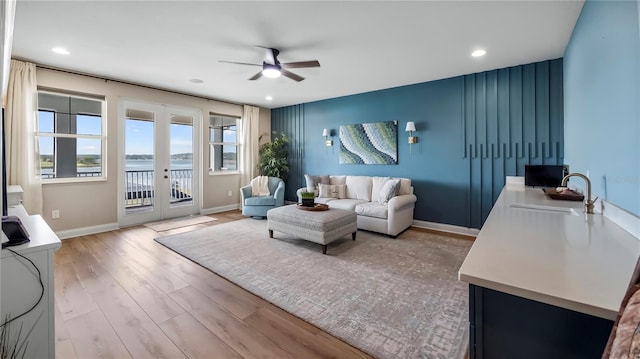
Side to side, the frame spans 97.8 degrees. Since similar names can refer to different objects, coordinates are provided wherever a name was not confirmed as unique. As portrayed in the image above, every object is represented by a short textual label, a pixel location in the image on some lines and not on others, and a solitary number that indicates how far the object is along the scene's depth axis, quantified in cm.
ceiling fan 318
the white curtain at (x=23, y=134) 358
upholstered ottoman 342
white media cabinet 136
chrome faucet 177
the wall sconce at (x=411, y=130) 470
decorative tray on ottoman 386
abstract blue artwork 510
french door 480
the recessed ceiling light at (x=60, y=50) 330
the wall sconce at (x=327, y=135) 596
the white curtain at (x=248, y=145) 648
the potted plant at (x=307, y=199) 399
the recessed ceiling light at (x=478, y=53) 338
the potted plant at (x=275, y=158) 642
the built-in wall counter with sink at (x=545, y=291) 78
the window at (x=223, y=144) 609
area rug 189
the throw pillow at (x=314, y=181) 547
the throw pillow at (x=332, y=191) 526
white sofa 417
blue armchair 539
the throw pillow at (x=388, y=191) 445
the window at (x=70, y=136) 407
